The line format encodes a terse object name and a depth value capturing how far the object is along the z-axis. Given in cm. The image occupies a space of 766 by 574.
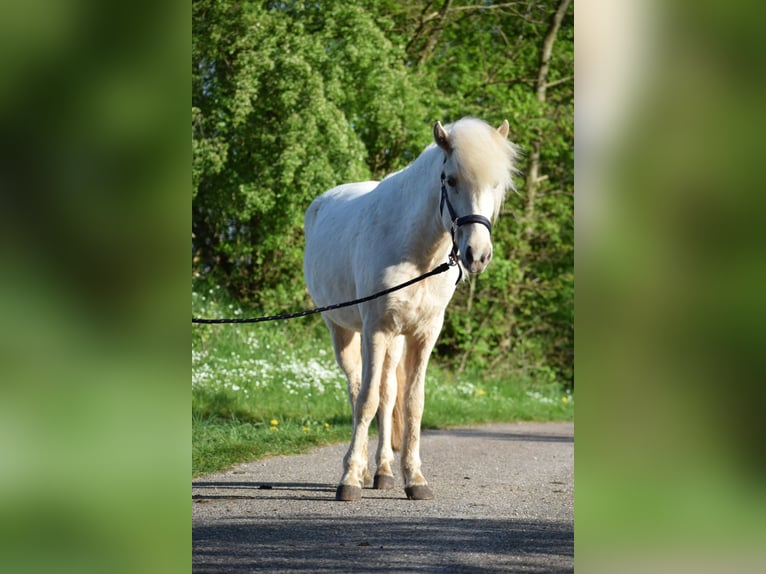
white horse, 1047
